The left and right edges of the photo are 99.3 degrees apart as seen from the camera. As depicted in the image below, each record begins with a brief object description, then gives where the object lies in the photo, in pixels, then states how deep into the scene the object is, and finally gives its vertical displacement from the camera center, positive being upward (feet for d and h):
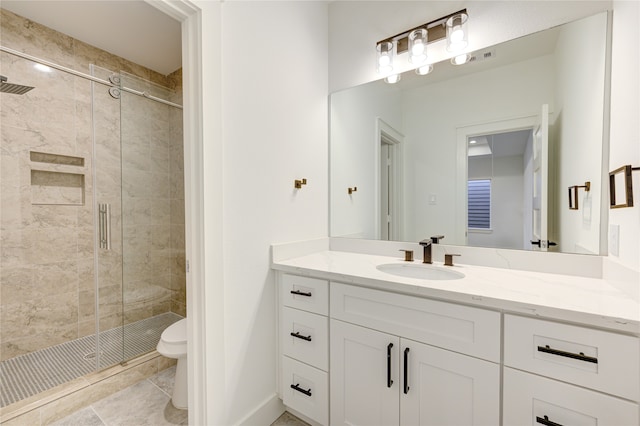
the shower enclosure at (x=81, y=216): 6.48 -0.16
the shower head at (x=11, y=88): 6.09 +2.84
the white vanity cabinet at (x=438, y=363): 2.62 -1.87
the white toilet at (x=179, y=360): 5.31 -2.98
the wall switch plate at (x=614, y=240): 3.47 -0.41
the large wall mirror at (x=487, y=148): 4.05 +1.14
